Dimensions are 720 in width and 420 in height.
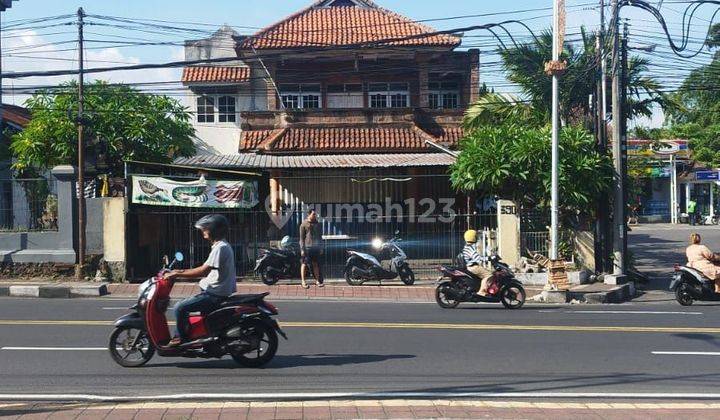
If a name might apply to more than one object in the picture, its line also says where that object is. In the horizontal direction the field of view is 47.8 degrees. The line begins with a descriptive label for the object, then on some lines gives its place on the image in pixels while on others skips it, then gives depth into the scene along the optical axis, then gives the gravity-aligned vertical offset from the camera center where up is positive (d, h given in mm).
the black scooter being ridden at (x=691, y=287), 15961 -1715
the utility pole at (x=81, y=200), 18438 +142
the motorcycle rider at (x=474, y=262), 14828 -1114
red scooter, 8586 -1339
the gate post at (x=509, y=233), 19500 -750
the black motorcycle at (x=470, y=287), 14789 -1548
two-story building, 22656 +3511
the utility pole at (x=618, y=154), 18484 +1084
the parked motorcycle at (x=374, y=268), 18703 -1513
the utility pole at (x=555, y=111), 17016 +1910
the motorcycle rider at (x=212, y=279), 8594 -797
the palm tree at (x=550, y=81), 22797 +3395
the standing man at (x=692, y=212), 42000 -620
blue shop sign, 42875 +1306
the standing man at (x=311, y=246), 18234 -960
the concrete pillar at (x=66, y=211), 18859 -110
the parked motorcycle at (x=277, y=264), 18766 -1391
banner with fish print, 19078 +293
